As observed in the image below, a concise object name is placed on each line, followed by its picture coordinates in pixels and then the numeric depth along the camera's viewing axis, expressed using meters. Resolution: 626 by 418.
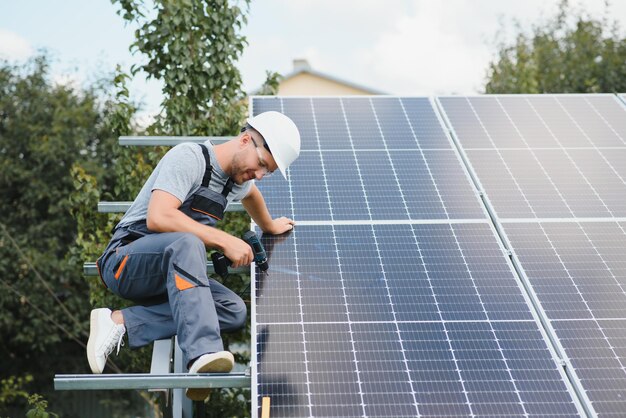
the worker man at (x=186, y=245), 4.61
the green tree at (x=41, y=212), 14.95
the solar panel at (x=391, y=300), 4.25
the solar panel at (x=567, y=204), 4.63
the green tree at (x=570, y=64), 15.30
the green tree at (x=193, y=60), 8.59
